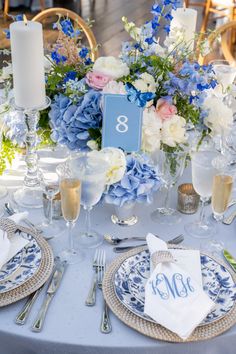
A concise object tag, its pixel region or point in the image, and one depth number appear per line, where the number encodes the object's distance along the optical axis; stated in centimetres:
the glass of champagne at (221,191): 122
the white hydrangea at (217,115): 144
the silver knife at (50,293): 104
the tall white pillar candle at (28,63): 137
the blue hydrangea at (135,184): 132
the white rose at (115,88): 139
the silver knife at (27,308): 105
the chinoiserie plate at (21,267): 114
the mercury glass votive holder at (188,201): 145
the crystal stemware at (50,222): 134
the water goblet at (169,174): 136
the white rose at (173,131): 138
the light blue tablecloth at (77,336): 102
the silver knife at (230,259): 124
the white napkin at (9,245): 117
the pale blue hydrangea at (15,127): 153
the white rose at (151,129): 137
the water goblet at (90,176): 121
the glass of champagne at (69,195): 117
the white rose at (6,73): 163
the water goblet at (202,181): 127
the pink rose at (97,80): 142
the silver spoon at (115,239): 131
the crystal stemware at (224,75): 184
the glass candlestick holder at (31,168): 146
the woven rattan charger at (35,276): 110
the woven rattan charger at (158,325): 102
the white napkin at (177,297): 103
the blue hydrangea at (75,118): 140
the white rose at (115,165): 128
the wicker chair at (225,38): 253
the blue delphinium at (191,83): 138
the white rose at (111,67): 143
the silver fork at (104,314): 104
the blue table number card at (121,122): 135
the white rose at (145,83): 138
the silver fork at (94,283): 111
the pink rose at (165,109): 139
